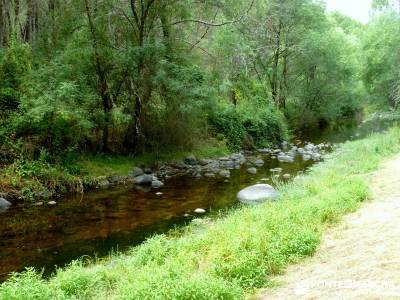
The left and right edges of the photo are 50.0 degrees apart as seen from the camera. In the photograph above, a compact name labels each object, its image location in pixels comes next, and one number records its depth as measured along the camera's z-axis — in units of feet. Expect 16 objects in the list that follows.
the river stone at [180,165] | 62.33
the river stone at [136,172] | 55.71
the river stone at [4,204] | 41.33
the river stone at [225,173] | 58.27
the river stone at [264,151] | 80.33
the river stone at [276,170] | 60.39
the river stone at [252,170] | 60.49
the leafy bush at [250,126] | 78.84
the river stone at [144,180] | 52.85
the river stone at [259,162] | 66.79
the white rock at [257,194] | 40.22
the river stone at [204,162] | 65.86
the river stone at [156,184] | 51.57
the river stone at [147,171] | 58.29
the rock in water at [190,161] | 64.64
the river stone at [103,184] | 51.13
